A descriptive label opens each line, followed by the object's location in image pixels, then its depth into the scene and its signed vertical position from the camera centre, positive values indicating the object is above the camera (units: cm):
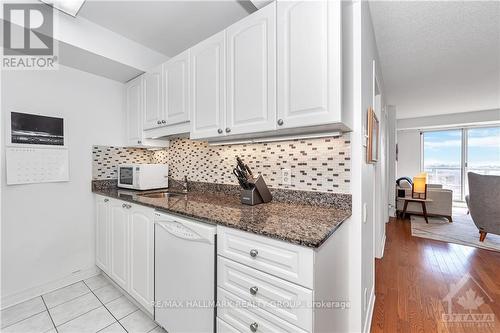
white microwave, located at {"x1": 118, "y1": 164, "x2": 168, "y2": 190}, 231 -12
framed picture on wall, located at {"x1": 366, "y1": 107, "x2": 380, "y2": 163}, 156 +21
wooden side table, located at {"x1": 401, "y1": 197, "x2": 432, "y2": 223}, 433 -73
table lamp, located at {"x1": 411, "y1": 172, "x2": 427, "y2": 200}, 435 -44
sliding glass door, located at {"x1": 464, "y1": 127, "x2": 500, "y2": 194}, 583 +39
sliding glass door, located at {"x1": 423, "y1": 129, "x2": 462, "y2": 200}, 637 +20
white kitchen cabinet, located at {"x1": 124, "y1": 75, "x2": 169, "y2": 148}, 236 +55
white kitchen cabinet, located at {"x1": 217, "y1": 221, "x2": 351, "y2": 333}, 89 -53
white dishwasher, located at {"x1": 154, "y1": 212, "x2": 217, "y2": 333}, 122 -65
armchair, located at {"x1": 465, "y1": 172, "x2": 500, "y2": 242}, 304 -52
